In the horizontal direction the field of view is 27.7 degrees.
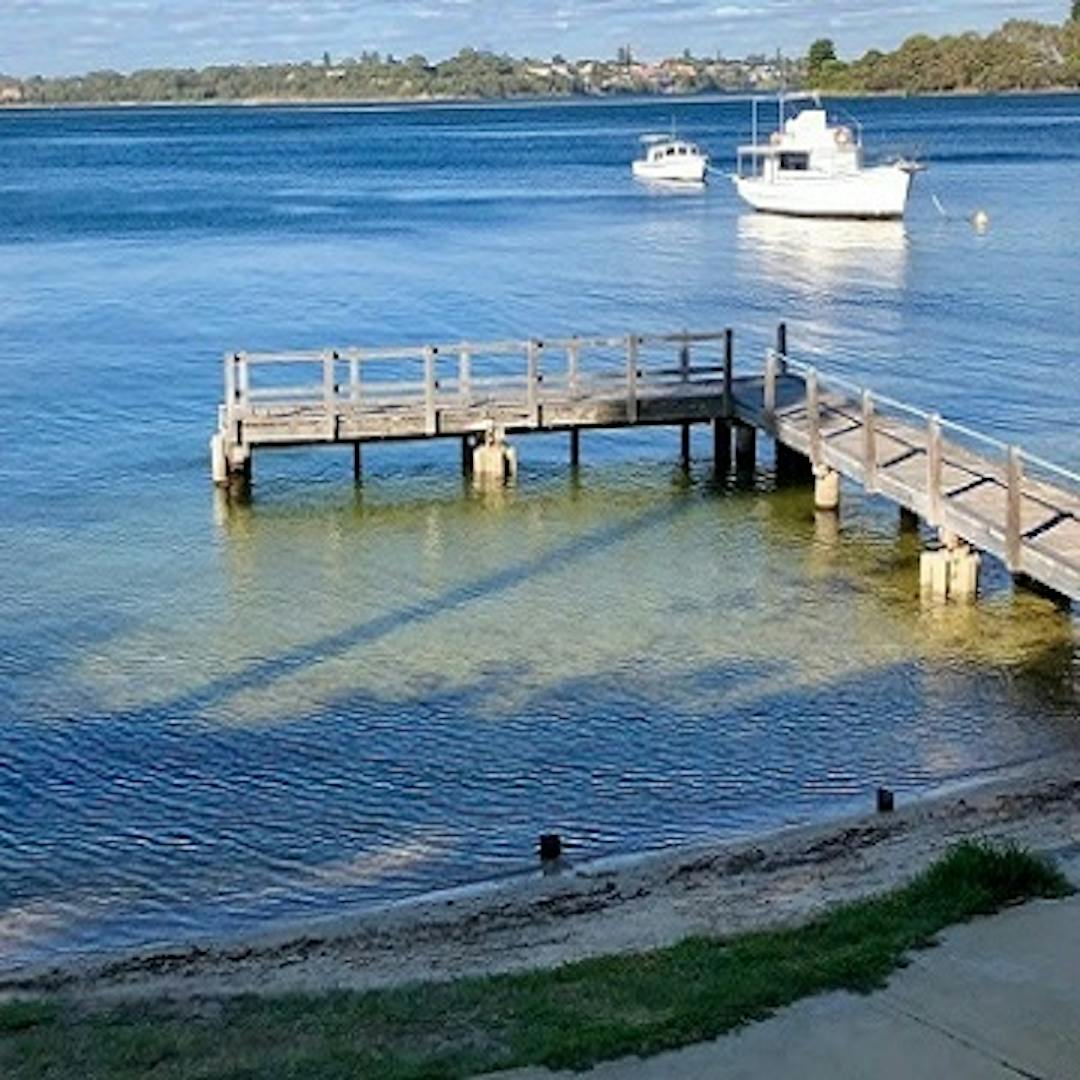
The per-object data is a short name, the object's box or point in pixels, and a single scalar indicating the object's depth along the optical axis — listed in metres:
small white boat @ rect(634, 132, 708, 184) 113.25
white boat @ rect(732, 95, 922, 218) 80.62
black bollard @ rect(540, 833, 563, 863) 15.63
